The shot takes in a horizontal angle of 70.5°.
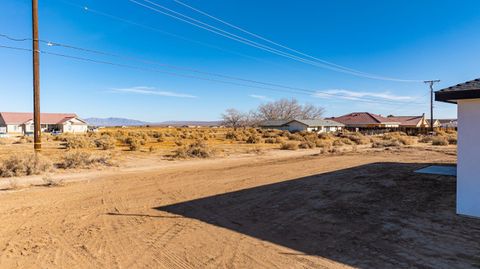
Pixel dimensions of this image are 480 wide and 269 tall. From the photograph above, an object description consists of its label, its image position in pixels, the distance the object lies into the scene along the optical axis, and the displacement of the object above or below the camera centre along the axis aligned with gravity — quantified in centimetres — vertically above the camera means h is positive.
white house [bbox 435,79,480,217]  700 -40
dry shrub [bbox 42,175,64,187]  1238 -201
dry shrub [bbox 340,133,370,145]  4241 -150
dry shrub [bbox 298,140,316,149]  3404 -170
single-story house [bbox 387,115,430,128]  8889 +234
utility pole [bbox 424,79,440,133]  5726 +592
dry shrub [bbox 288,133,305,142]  4804 -139
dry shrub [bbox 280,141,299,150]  3165 -168
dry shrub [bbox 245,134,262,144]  4216 -150
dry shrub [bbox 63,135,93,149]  3106 -150
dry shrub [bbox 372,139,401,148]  3394 -159
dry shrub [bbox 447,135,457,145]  3659 -123
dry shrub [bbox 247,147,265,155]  2767 -192
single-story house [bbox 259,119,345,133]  8112 +78
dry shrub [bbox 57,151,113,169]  1722 -176
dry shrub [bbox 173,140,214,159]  2339 -171
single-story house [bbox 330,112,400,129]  8467 +204
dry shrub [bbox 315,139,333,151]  3527 -168
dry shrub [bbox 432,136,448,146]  3505 -128
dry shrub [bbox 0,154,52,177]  1448 -171
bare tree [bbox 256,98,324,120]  11312 +545
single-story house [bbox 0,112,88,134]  7606 +107
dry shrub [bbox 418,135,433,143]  4114 -137
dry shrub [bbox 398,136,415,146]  3712 -138
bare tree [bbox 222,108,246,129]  11342 +302
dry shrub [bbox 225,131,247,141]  4851 -126
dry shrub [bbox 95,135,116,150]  3025 -152
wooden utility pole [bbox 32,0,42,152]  1614 +280
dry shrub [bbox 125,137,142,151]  2902 -160
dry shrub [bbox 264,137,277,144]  4236 -160
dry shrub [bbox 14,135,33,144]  4148 -168
